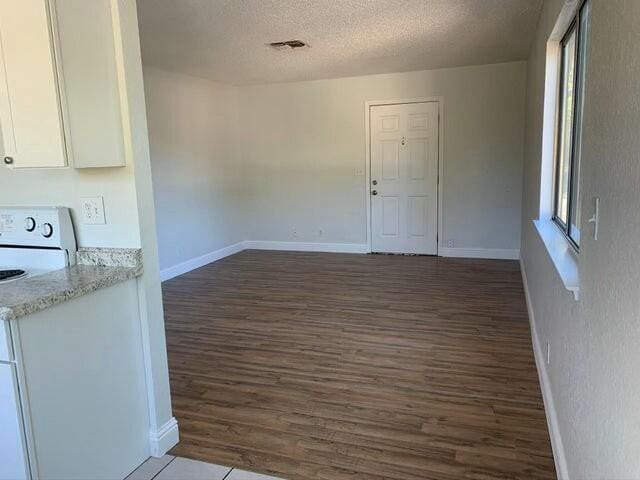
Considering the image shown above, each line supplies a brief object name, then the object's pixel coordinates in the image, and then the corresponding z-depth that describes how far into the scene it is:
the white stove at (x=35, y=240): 2.06
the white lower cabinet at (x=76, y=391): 1.61
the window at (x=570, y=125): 2.41
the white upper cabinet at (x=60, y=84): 1.80
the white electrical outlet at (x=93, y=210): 2.07
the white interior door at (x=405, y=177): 6.20
